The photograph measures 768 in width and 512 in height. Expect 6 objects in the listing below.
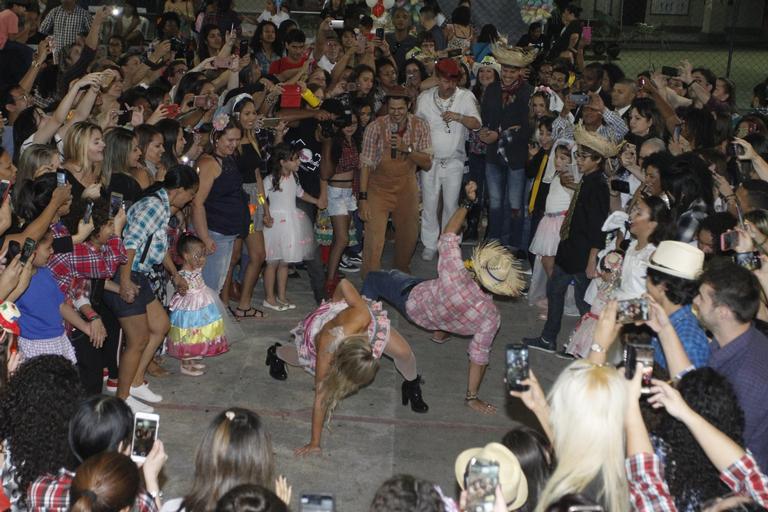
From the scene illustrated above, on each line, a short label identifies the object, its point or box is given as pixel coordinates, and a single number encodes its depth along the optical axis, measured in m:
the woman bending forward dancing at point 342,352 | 5.31
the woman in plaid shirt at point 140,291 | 5.96
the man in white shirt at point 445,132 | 9.27
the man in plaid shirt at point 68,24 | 11.41
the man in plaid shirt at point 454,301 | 6.17
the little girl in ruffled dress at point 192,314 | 6.81
